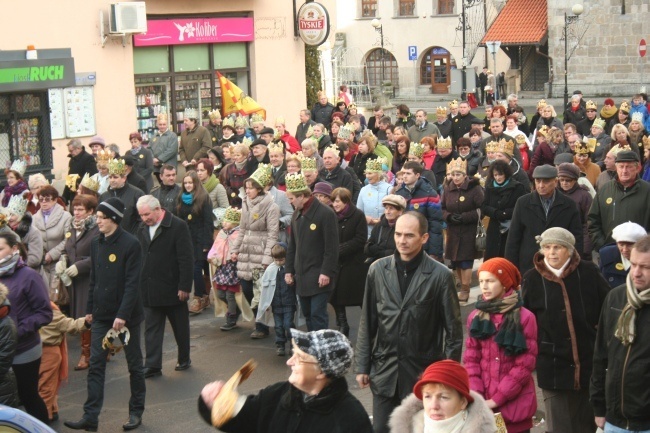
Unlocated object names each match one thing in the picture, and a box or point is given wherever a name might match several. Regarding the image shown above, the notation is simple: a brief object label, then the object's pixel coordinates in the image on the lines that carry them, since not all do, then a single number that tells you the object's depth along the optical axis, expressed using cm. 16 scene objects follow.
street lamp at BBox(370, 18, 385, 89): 6040
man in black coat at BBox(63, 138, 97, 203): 1827
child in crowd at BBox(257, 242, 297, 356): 1220
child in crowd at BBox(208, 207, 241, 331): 1323
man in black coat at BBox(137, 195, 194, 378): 1130
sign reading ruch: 1909
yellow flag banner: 2438
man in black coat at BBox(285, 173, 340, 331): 1158
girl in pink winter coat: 741
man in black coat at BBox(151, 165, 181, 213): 1411
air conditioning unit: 2386
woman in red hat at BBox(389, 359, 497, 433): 558
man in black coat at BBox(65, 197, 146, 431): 983
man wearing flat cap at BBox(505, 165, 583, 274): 1099
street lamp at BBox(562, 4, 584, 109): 4688
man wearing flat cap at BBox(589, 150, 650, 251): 1118
